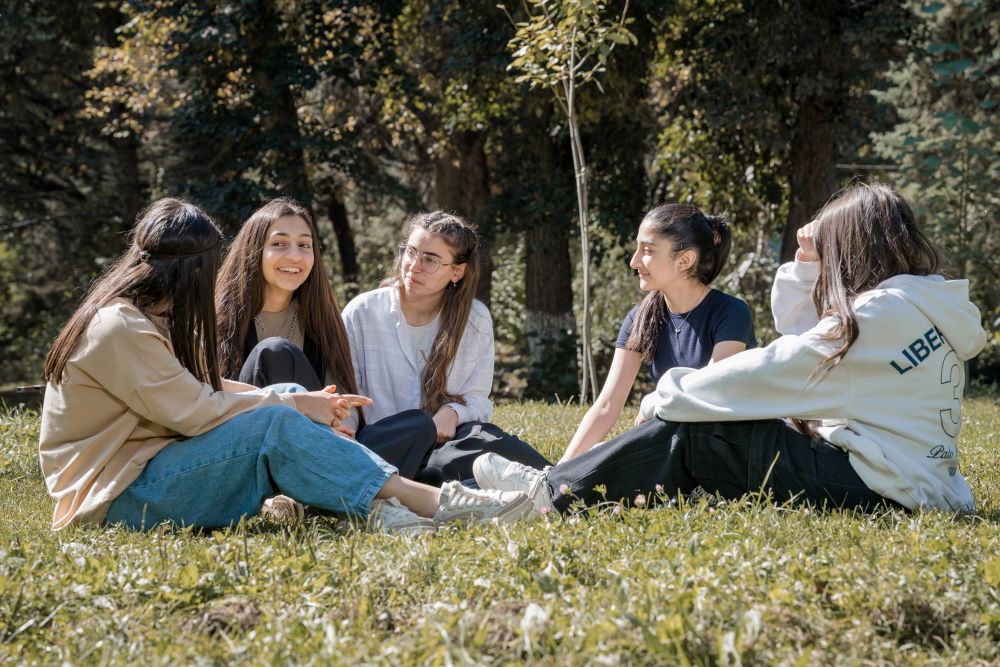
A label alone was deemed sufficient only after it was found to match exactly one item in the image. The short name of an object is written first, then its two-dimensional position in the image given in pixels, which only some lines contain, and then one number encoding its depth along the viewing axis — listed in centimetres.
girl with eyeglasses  495
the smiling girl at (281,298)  477
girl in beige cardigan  362
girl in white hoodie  358
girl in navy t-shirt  448
